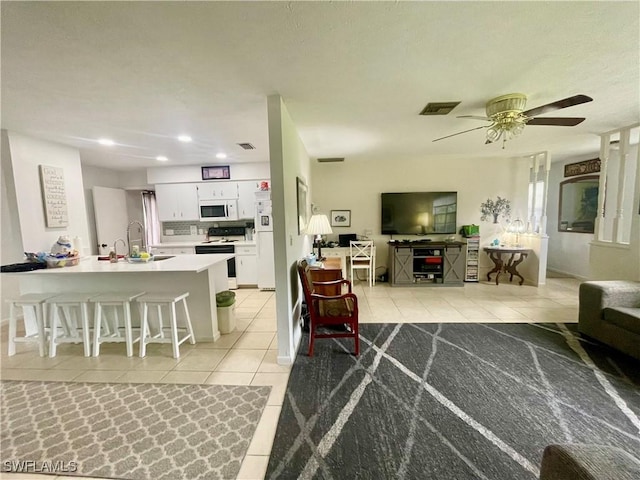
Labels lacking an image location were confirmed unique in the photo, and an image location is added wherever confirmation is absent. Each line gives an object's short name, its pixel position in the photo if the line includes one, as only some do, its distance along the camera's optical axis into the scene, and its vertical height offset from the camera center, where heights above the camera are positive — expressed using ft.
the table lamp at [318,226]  11.39 -0.33
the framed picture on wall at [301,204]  10.33 +0.66
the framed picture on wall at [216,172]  16.58 +3.08
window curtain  19.63 +0.69
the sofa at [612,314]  7.75 -3.26
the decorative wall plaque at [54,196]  11.28 +1.25
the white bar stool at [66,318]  8.80 -3.37
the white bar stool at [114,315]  8.76 -3.15
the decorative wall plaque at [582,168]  15.47 +2.87
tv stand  16.22 -2.96
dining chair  15.93 -2.33
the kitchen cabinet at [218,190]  16.71 +1.95
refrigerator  15.84 -1.18
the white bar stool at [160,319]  8.55 -3.30
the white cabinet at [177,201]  16.93 +1.34
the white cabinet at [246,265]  16.39 -2.84
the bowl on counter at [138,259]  10.11 -1.44
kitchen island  9.45 -2.23
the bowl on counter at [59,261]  9.62 -1.40
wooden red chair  8.40 -3.23
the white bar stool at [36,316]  8.81 -3.17
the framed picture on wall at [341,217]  18.07 +0.08
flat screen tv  17.29 +0.30
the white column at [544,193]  15.24 +1.30
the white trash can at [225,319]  10.27 -3.88
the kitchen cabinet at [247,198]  16.58 +1.42
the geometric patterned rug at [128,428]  4.93 -4.55
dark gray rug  4.87 -4.52
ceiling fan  7.59 +2.97
